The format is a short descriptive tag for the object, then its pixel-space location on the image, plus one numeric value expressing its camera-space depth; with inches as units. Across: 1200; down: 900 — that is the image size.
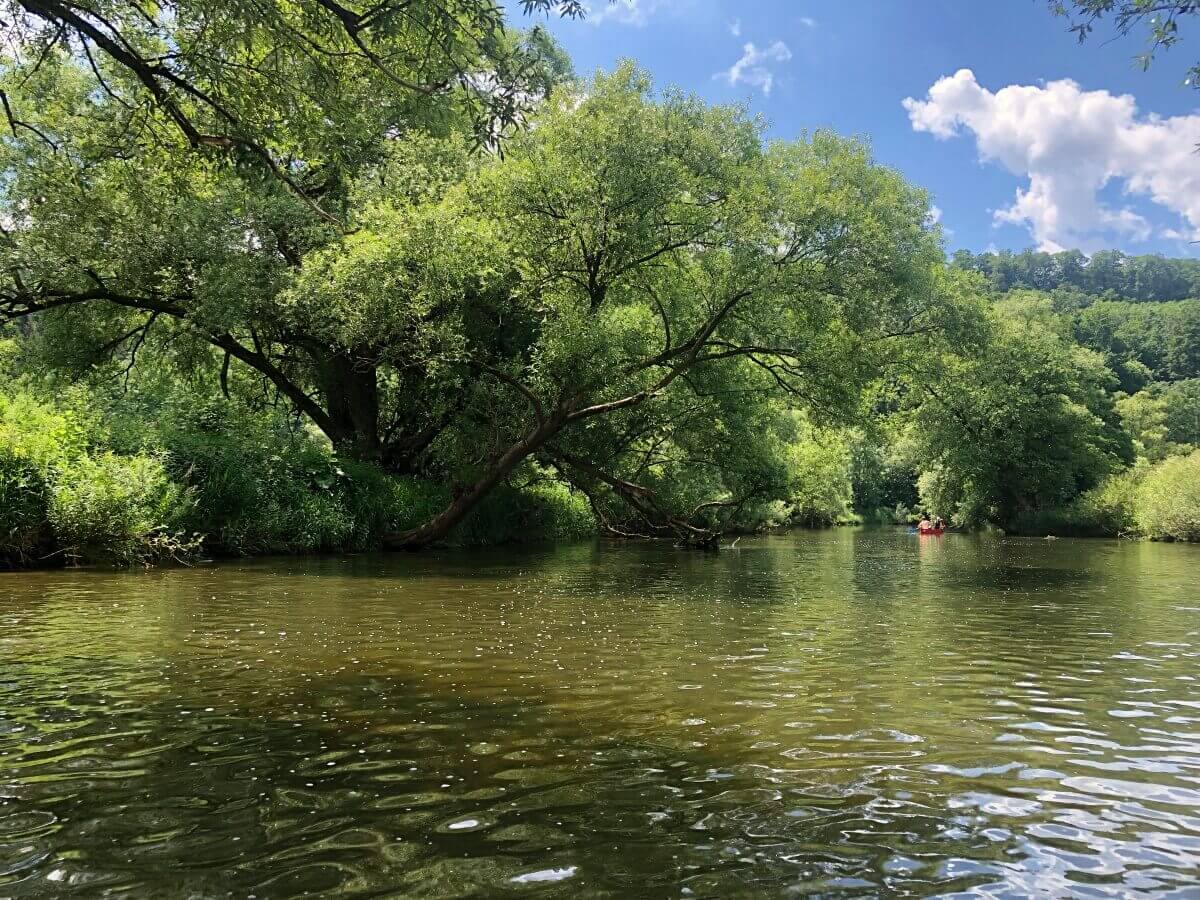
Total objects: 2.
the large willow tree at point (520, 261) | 706.2
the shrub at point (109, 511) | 559.8
